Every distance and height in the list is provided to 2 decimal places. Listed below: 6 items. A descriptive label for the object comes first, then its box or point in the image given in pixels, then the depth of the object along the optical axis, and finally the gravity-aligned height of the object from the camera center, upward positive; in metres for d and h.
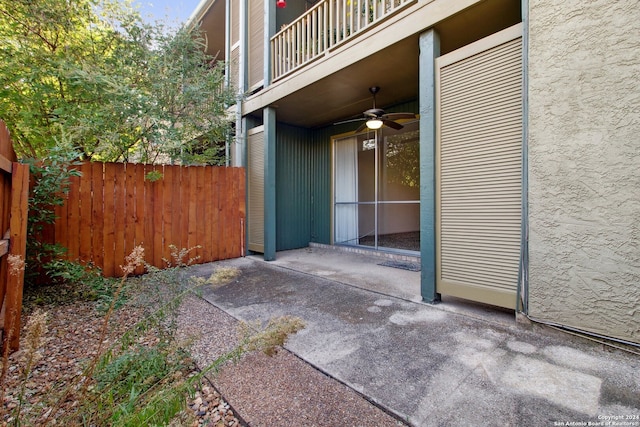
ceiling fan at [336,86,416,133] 4.33 +1.41
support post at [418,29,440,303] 3.05 +0.54
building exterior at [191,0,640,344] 2.07 +0.67
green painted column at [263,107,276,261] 5.29 +0.53
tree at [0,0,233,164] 3.87 +1.85
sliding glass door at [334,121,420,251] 6.11 +0.51
